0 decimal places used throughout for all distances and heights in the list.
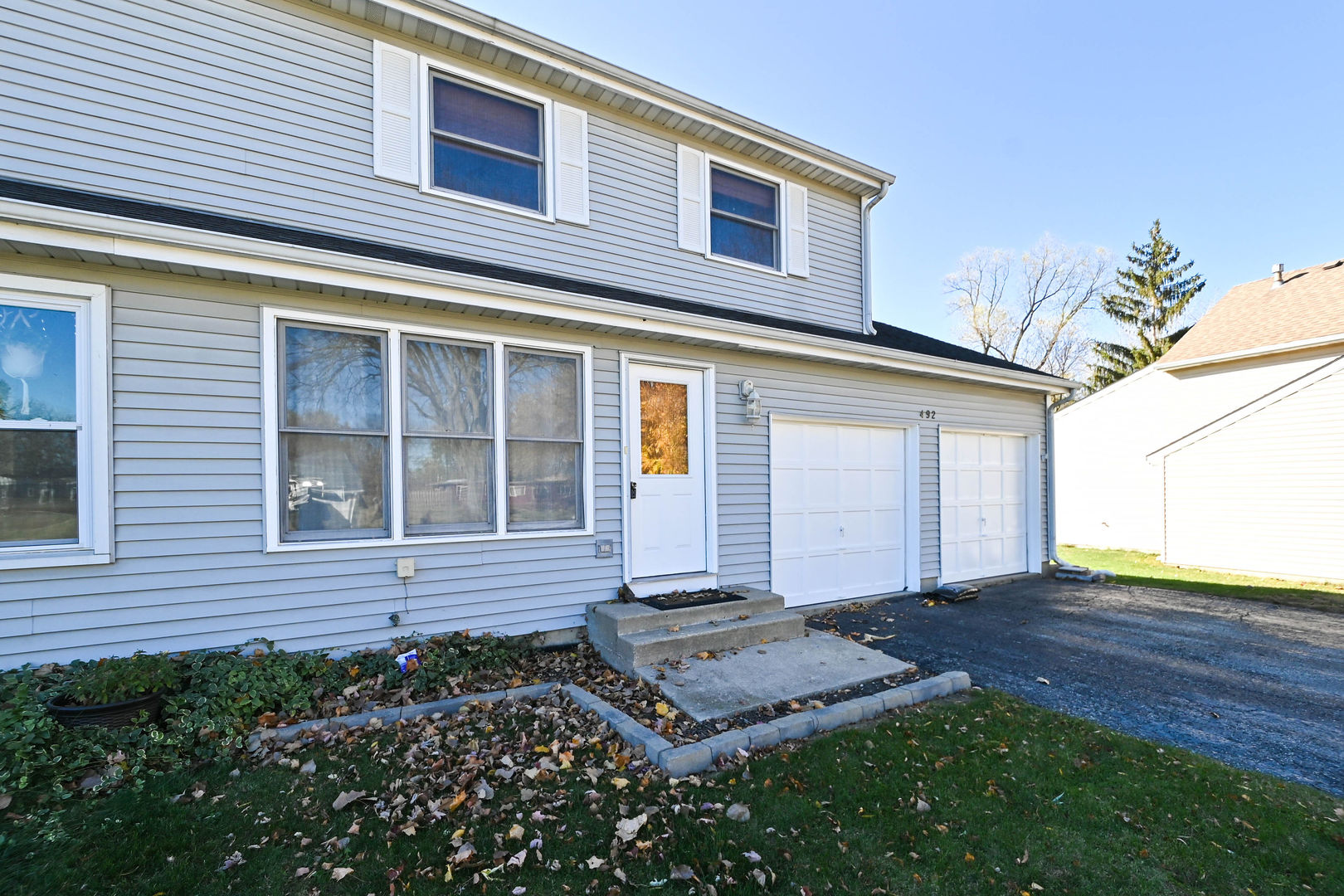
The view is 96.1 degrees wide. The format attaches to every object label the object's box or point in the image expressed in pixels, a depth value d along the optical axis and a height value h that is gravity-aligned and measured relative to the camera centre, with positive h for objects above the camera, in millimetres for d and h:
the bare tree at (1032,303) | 28578 +7140
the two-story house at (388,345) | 4008 +945
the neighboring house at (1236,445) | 10750 +105
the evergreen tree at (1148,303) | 25984 +6421
